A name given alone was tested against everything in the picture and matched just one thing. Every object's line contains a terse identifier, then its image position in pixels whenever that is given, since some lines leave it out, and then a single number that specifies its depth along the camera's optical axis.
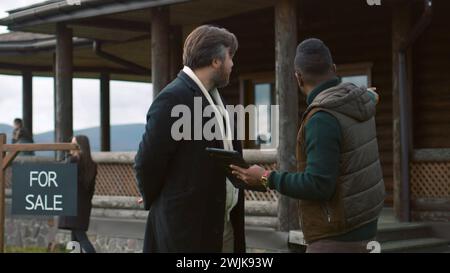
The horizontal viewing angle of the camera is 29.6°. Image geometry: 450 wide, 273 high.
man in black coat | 4.22
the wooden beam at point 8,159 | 8.57
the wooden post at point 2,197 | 8.52
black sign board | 8.23
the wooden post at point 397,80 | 11.51
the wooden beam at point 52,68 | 20.34
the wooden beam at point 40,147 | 8.61
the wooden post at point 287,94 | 10.59
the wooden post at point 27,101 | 20.34
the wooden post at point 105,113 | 20.41
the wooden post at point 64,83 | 13.90
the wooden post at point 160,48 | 12.24
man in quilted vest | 3.85
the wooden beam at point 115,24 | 13.68
